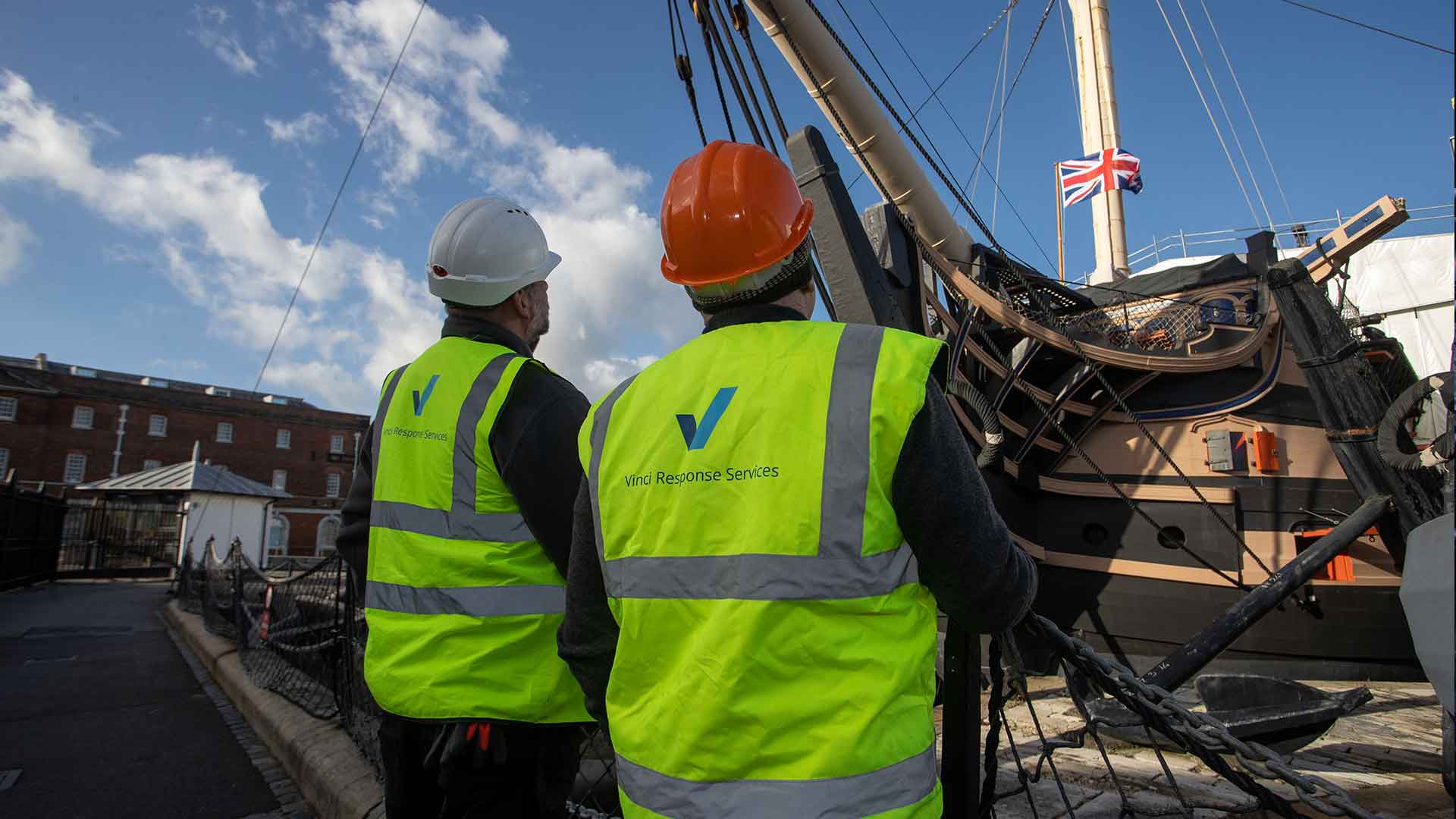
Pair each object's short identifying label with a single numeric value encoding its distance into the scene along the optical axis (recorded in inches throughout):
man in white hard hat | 64.4
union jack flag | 557.0
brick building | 1584.6
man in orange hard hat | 40.8
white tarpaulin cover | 1054.4
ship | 294.5
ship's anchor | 163.3
